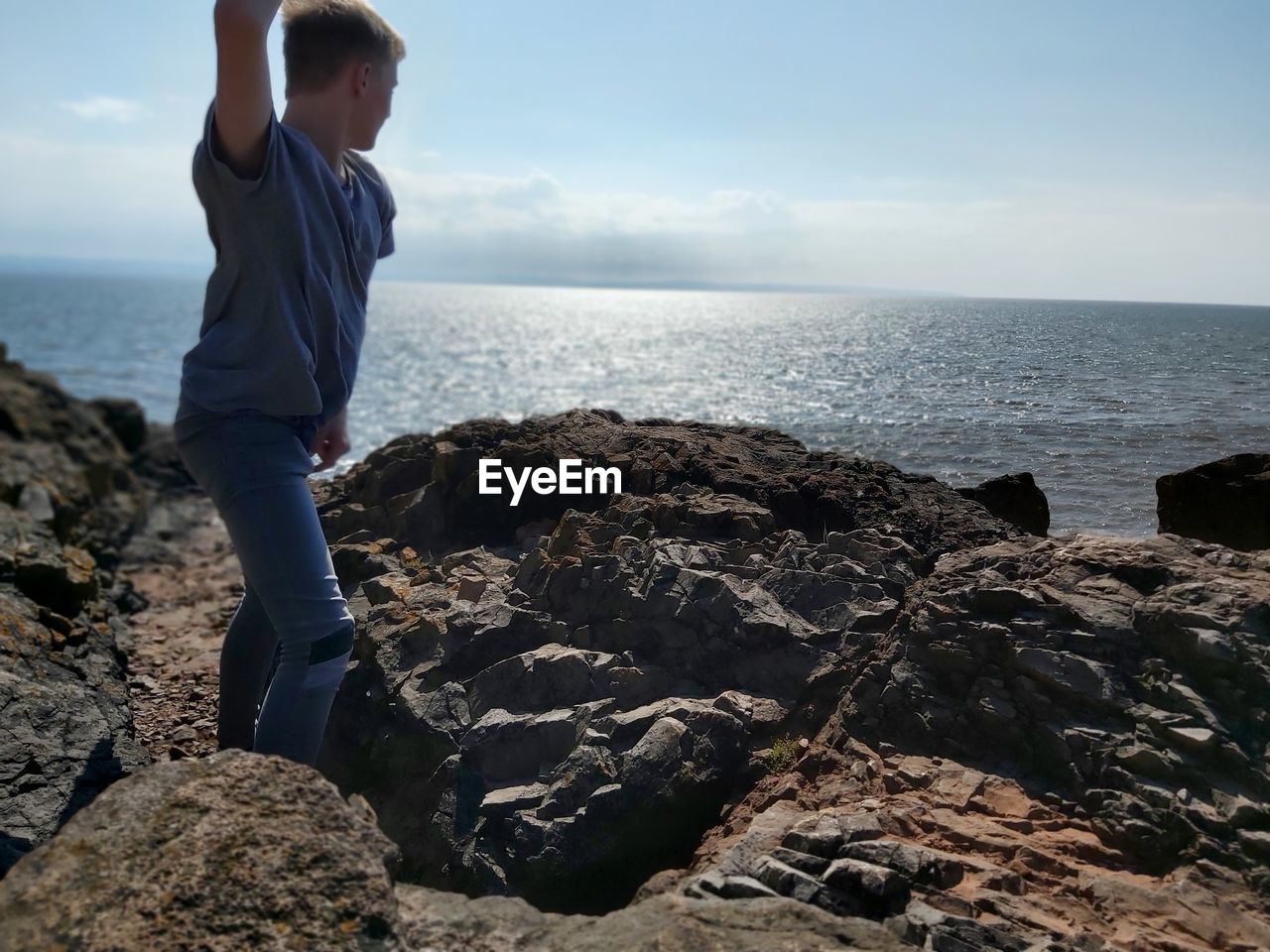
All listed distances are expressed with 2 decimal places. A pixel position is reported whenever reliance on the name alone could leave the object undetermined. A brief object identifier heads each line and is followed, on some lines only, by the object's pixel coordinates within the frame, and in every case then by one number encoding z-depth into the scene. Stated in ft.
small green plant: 12.64
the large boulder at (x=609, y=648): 12.46
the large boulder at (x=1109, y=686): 10.36
